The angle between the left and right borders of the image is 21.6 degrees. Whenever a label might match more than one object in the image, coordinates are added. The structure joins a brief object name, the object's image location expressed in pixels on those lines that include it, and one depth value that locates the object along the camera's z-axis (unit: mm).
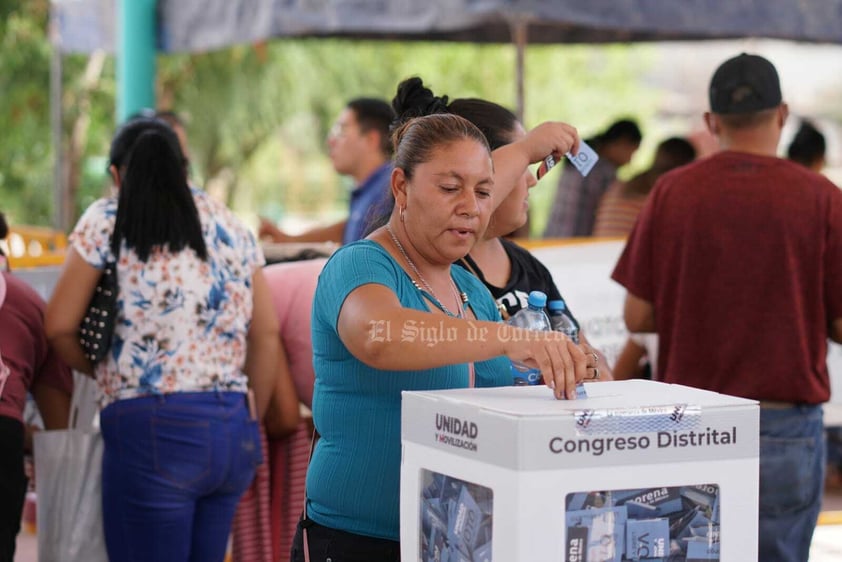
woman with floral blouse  6761
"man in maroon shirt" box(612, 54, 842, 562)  6702
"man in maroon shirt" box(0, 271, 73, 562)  6721
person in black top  5340
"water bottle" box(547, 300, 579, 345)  5157
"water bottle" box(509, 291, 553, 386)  4703
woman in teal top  4259
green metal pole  13678
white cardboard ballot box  3576
